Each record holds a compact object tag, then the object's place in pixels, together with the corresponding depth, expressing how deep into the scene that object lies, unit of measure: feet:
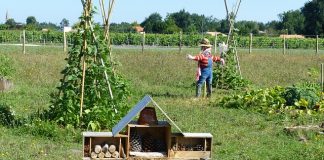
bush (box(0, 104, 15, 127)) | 30.14
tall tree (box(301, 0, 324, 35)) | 253.85
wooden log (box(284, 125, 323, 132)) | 30.01
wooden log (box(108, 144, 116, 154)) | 17.26
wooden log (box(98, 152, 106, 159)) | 17.25
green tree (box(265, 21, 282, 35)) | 314.69
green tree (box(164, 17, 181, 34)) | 228.43
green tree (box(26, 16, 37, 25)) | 368.56
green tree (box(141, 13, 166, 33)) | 237.04
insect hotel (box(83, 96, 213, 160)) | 17.26
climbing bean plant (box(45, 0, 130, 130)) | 29.25
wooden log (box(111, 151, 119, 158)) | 17.28
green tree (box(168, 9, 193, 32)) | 304.50
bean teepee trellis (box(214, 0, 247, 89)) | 53.47
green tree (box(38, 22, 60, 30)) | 371.76
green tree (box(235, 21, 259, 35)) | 284.00
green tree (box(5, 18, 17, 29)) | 263.59
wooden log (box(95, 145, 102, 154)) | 17.26
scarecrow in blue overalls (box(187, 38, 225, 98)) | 44.04
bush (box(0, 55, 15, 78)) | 51.11
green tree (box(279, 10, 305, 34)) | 302.55
